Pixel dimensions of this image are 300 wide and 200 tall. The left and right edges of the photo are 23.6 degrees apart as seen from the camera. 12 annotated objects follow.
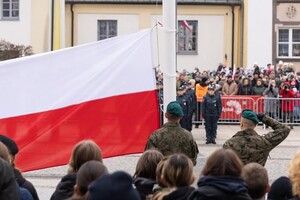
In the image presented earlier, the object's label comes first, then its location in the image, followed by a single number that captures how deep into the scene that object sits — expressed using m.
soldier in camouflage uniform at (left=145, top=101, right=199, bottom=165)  8.28
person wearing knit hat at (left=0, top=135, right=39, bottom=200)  6.12
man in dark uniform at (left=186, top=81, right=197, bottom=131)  20.58
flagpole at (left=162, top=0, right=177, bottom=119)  9.68
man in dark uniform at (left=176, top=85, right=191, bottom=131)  20.38
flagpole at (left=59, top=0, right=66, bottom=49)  37.16
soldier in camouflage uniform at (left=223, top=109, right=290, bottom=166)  7.84
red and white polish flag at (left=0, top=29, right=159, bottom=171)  8.10
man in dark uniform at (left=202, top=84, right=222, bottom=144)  19.97
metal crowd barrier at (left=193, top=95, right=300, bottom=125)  24.09
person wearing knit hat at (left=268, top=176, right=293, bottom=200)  5.59
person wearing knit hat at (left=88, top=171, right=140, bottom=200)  3.82
